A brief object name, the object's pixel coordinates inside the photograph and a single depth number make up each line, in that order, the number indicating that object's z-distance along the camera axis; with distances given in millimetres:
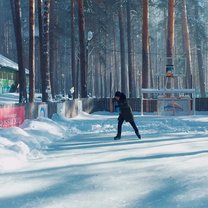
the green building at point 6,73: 42791
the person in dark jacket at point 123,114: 13359
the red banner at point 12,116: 13097
